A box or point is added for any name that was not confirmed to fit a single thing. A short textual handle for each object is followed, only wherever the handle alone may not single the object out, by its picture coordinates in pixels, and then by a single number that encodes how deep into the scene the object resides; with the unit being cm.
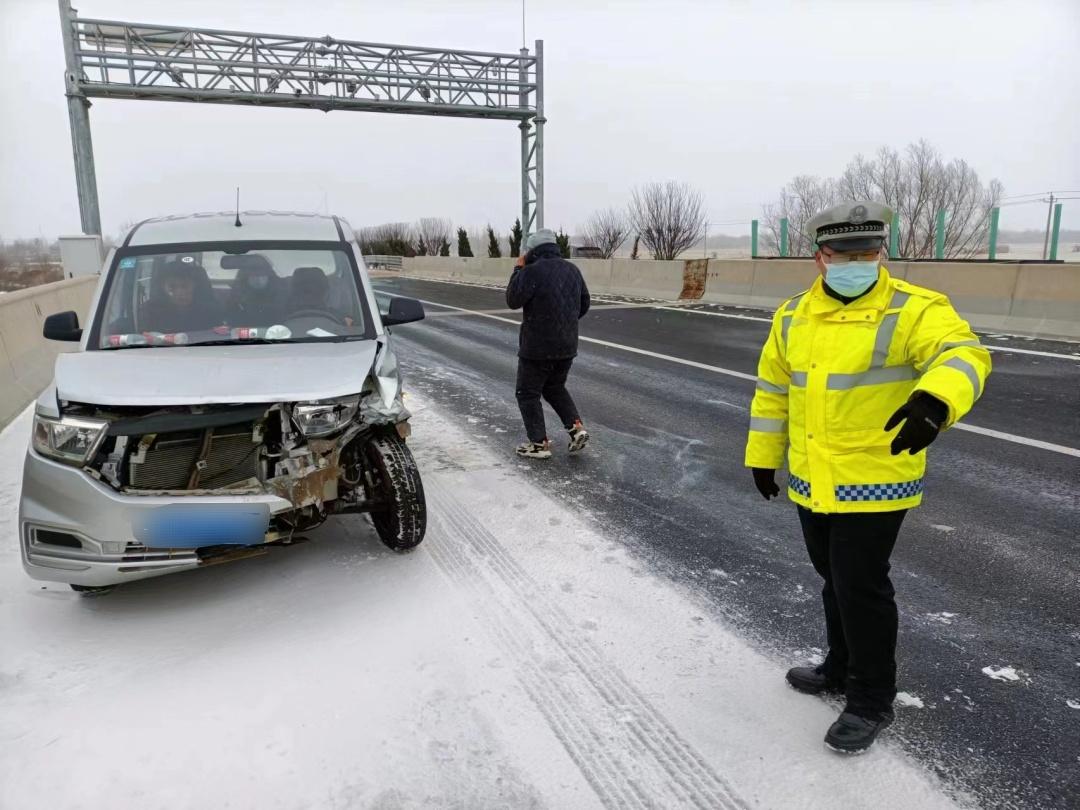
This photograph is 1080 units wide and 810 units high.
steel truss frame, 2355
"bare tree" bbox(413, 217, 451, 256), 6012
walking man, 611
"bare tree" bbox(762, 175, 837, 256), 4068
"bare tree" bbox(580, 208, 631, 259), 5275
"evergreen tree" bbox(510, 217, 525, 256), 4229
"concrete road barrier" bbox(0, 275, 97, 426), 767
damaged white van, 338
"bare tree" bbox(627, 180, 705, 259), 4706
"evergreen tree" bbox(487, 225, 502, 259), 4722
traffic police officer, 250
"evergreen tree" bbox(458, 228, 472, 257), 4803
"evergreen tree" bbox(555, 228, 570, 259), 3365
